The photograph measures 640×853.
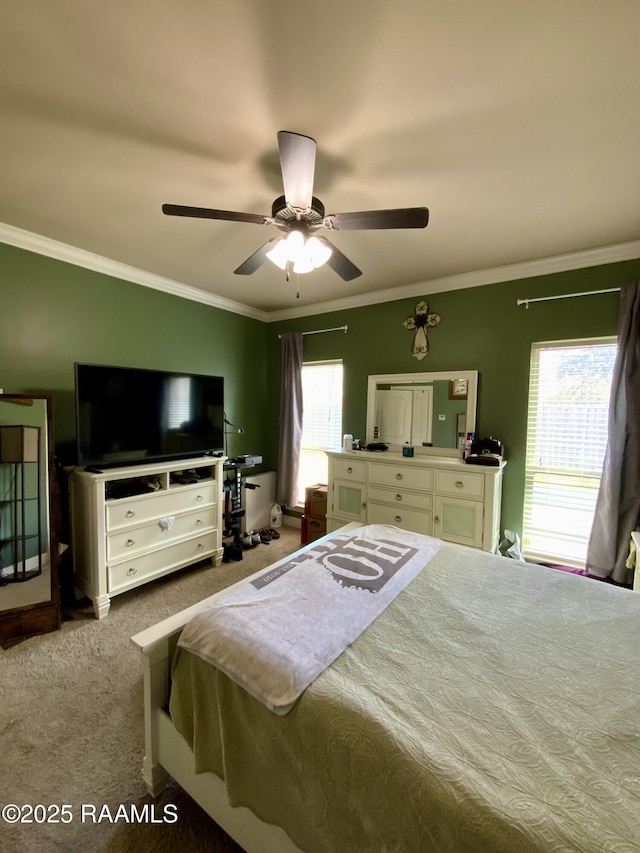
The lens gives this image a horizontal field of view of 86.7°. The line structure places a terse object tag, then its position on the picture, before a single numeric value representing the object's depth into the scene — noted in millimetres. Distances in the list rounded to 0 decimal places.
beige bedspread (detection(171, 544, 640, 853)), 664
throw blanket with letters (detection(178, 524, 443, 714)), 968
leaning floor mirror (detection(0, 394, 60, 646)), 2123
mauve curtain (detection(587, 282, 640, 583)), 2307
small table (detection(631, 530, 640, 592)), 2045
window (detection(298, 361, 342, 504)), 3820
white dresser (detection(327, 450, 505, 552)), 2590
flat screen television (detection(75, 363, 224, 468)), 2391
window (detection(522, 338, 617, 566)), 2531
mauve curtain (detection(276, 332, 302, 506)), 3906
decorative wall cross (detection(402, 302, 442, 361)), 3170
